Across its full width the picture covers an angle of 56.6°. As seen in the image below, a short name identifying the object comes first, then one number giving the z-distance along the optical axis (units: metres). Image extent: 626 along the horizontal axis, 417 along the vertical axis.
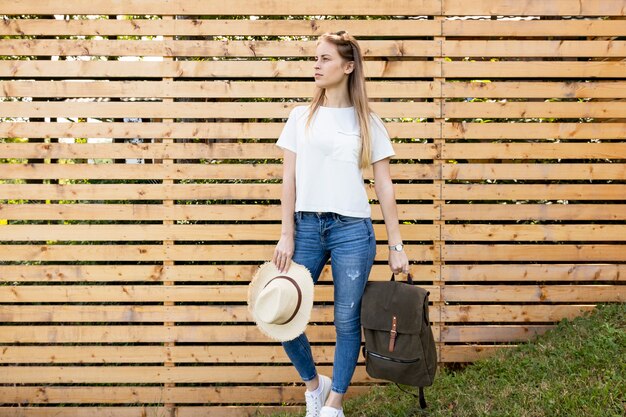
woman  3.08
